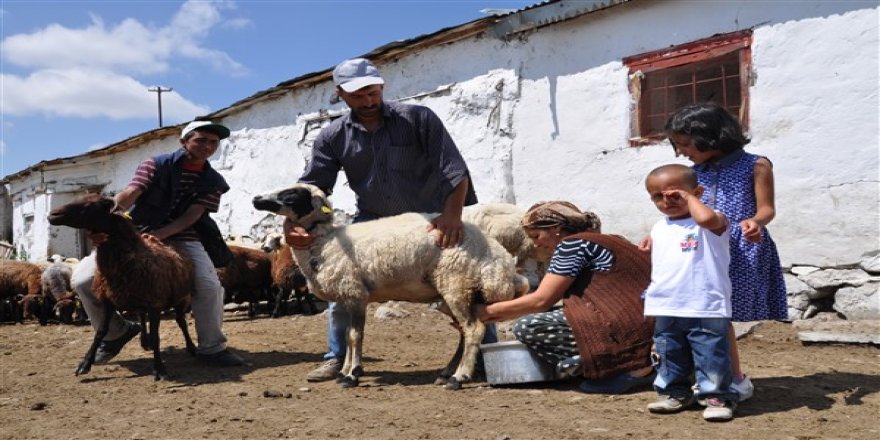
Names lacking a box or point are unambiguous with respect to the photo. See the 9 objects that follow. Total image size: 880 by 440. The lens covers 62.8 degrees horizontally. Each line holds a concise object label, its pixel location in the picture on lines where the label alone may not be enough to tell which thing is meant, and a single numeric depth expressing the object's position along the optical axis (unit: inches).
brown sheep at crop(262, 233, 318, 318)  370.9
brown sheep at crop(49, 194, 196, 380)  201.0
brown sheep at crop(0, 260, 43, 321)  413.4
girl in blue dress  143.4
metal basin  162.6
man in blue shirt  179.2
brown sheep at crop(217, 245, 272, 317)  387.5
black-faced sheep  178.7
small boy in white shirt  130.3
